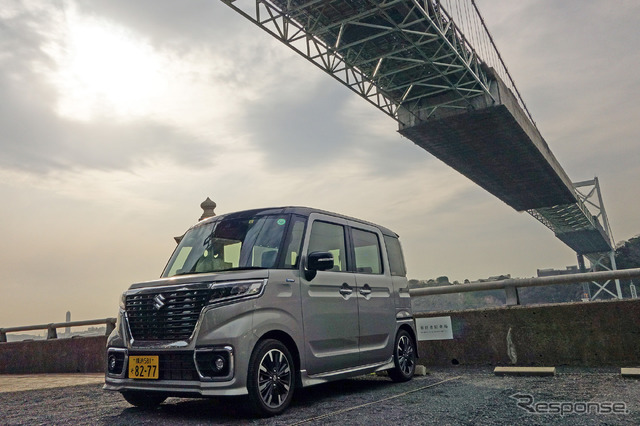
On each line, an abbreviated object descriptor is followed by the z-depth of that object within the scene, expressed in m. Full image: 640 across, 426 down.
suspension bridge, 21.53
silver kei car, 4.05
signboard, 7.71
